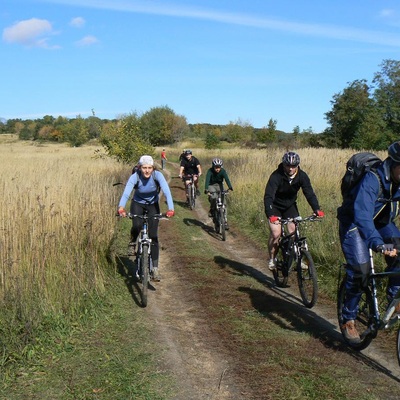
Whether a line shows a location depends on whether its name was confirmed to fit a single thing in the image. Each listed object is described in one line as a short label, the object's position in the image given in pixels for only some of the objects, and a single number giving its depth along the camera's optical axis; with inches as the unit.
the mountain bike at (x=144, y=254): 260.2
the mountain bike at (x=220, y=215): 458.0
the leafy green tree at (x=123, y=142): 972.1
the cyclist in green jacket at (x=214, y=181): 487.8
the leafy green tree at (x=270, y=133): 1817.4
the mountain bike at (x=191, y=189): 637.9
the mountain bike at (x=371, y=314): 167.6
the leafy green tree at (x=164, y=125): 3171.8
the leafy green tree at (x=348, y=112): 2004.2
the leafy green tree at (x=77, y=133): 2800.2
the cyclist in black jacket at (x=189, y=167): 643.0
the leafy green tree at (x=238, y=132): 2581.2
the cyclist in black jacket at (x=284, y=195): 274.5
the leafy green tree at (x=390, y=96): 1989.4
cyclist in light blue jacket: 279.1
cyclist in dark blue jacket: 167.3
